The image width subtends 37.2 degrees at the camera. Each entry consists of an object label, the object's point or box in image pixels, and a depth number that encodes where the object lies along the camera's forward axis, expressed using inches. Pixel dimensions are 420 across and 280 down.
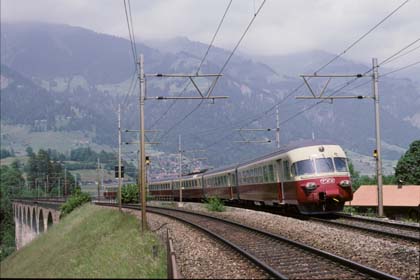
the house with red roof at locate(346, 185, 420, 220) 2425.0
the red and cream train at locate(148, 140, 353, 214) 1032.2
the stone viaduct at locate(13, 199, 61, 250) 3385.8
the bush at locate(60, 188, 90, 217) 2573.8
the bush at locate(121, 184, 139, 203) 3048.7
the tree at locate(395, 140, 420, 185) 3742.6
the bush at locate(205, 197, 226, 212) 1600.6
